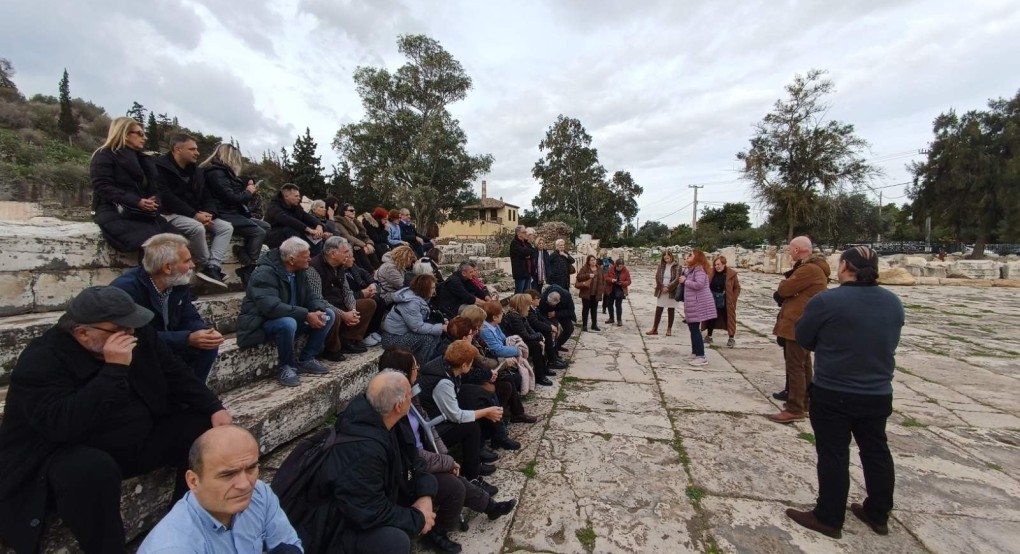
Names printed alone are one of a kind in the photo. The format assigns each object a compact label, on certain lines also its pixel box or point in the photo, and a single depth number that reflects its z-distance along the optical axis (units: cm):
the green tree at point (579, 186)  3512
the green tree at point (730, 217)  4712
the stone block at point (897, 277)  1620
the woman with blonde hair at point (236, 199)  414
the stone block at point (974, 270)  1742
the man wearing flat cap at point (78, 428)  144
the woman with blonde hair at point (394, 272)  468
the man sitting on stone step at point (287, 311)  291
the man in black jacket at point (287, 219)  453
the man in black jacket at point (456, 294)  491
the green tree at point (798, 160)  2508
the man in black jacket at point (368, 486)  178
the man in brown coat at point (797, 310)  383
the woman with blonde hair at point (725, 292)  640
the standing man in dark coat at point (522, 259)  751
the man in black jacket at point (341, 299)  368
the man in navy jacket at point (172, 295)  213
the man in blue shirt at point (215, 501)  126
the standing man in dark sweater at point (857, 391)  231
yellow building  4272
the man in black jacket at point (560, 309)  594
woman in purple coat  579
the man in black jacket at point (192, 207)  363
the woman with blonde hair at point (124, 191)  315
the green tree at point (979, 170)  2528
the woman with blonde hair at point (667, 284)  722
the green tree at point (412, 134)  2250
